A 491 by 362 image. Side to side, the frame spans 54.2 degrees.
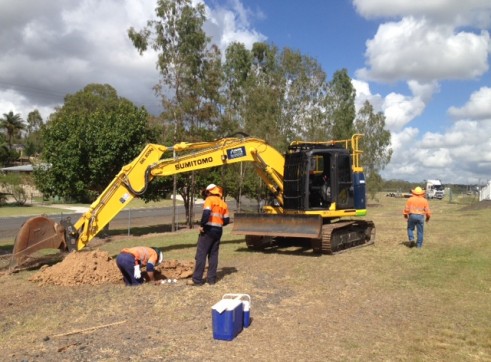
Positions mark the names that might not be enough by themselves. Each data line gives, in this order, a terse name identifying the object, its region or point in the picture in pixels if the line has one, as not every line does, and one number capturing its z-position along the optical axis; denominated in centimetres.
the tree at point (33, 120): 8956
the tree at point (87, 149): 2195
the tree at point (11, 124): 8173
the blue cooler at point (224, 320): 592
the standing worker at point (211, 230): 910
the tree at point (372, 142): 5019
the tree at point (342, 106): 3466
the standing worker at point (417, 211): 1394
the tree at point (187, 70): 2309
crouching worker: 898
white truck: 7475
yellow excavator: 1134
